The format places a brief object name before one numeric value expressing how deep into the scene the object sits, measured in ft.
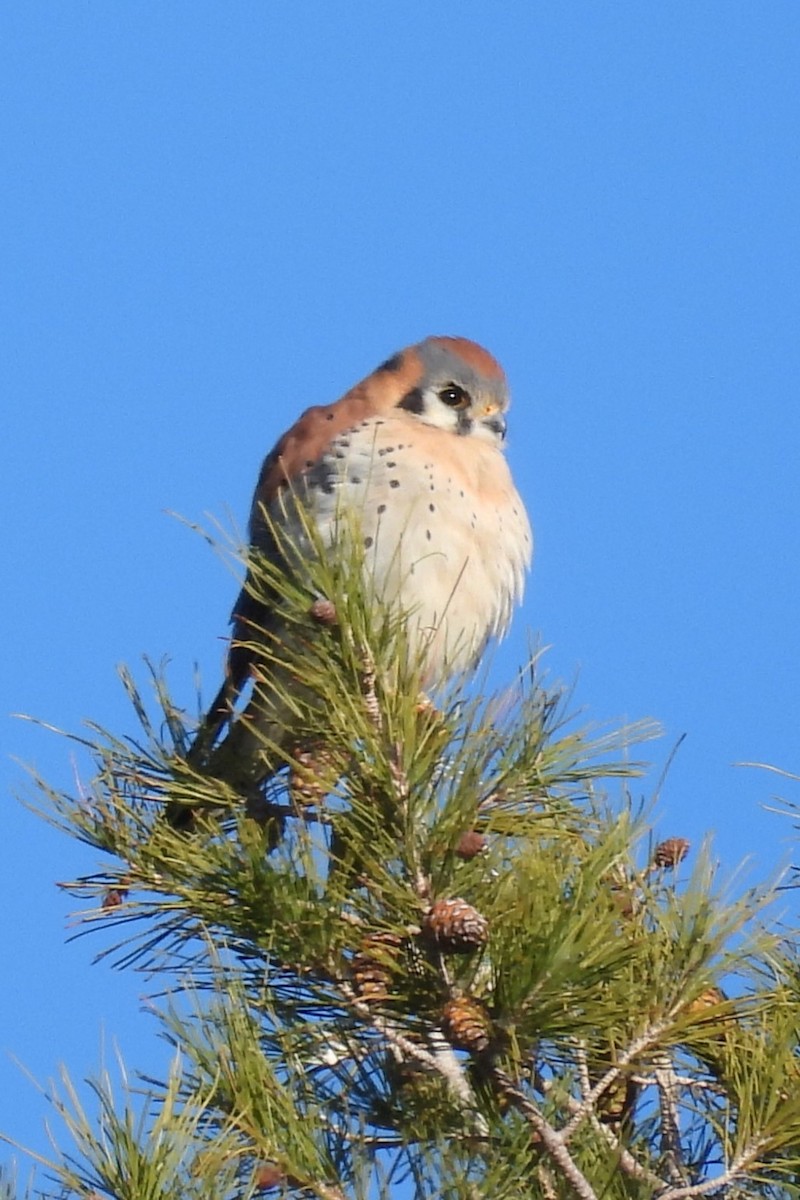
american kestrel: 29.99
